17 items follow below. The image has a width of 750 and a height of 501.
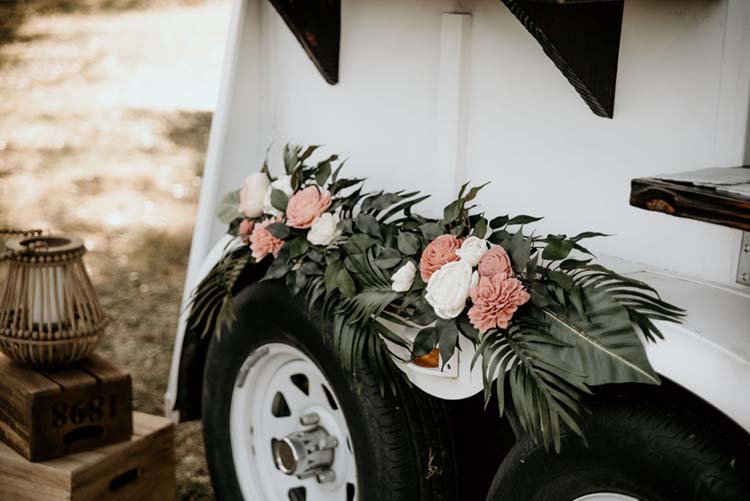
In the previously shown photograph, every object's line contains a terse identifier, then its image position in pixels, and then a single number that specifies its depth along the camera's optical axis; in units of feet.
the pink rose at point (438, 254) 6.20
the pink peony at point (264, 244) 7.59
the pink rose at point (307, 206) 7.42
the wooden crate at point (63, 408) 8.09
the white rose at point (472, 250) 6.05
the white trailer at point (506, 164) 5.27
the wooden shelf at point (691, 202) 4.59
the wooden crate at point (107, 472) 8.02
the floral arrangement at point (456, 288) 5.46
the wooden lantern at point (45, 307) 8.39
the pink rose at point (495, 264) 5.88
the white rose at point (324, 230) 7.25
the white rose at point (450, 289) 5.93
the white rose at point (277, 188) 7.86
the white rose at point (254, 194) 8.05
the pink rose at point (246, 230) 8.00
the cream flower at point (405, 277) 6.42
